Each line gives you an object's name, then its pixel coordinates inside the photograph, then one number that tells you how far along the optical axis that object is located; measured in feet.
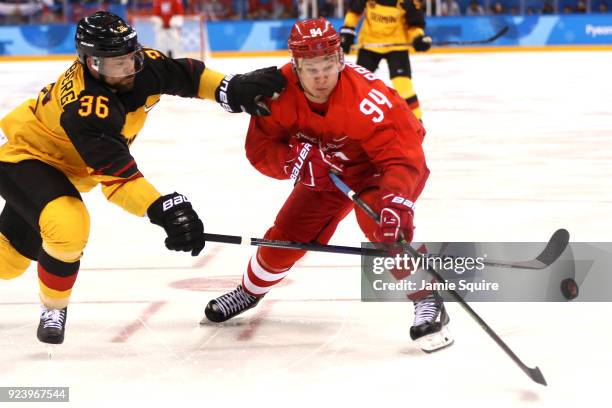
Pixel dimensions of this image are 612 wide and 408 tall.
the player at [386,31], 47.75
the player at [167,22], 85.76
